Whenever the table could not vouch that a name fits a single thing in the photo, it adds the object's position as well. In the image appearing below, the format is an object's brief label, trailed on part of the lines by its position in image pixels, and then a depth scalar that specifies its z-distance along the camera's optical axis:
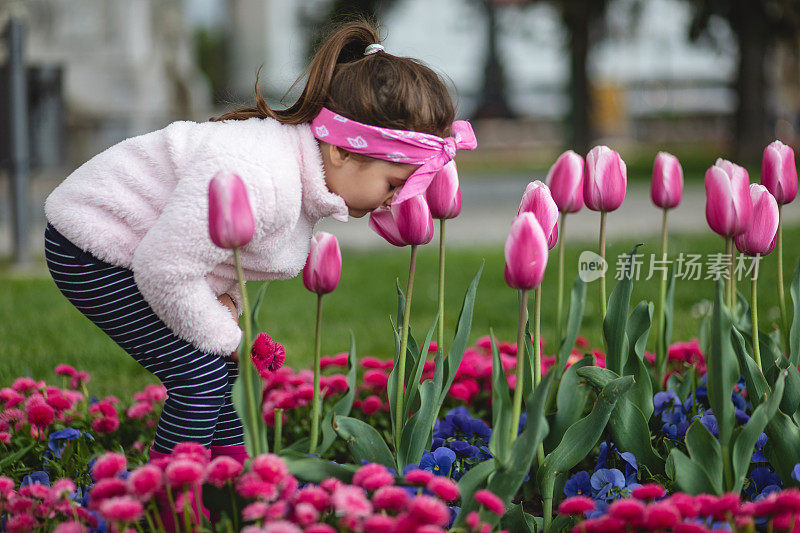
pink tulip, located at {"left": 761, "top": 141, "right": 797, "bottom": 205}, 3.76
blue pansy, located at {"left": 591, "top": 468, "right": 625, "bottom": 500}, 3.68
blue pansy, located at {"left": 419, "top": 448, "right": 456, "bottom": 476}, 3.71
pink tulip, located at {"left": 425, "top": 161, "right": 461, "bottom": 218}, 3.71
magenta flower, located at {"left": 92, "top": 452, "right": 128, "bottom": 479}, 3.45
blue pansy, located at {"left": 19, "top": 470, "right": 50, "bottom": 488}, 3.73
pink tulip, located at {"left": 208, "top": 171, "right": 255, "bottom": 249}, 3.45
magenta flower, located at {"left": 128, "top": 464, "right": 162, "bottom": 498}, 3.42
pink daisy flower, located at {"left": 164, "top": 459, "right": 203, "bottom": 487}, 3.43
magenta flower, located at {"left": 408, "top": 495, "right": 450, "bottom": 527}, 3.40
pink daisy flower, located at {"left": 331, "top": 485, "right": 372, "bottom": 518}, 3.41
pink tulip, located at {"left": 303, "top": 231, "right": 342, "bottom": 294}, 3.62
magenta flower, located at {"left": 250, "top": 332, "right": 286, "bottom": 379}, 3.66
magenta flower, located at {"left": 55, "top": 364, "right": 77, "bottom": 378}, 4.08
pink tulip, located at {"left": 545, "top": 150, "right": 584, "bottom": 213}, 3.75
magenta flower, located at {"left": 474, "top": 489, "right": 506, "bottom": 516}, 3.45
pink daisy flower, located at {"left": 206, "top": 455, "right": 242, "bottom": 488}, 3.46
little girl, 3.65
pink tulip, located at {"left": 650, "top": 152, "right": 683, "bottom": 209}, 3.78
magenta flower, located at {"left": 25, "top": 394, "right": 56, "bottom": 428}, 3.83
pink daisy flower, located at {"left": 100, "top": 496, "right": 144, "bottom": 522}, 3.39
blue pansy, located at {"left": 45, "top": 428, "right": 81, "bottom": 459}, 3.86
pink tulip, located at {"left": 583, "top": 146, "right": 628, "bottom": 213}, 3.74
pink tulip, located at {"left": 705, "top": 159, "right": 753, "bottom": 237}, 3.63
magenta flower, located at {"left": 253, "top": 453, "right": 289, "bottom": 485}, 3.45
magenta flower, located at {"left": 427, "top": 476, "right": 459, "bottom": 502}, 3.45
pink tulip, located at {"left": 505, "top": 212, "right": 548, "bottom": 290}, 3.50
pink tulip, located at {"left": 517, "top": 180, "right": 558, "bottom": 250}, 3.64
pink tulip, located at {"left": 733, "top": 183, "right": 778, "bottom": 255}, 3.68
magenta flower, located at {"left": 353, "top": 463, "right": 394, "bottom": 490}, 3.46
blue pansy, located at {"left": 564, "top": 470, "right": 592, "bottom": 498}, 3.71
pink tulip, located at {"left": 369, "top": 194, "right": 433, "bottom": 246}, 3.69
